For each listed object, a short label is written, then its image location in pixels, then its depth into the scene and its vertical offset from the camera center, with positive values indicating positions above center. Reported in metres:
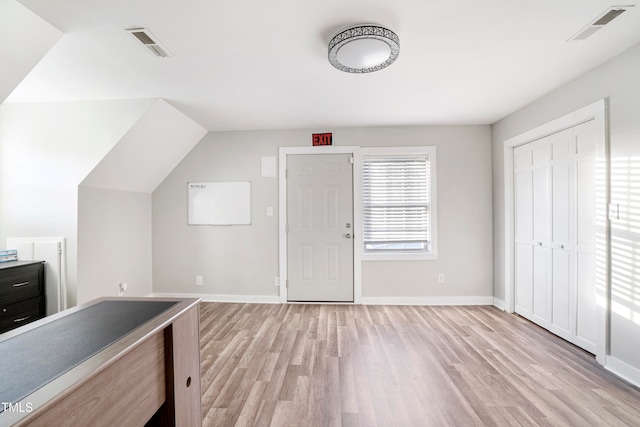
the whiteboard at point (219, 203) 3.92 +0.15
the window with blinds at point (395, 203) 3.86 +0.12
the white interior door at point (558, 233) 2.46 -0.22
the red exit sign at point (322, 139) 3.84 +1.02
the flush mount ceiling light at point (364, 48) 1.78 +1.11
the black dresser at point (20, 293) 2.43 -0.72
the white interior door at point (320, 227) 3.83 -0.20
